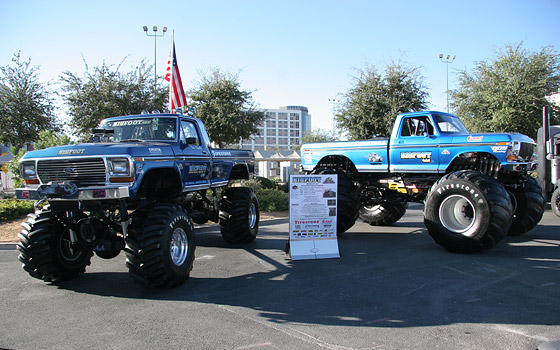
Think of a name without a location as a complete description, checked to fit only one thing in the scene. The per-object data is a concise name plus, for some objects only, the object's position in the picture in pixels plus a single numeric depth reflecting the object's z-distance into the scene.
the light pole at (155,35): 22.05
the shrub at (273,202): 12.80
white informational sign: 7.11
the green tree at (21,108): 19.86
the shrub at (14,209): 10.08
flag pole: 12.54
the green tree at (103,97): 17.48
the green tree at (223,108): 22.06
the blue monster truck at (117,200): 5.01
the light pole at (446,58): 33.85
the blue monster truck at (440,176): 7.00
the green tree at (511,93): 19.83
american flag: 12.81
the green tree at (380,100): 20.27
